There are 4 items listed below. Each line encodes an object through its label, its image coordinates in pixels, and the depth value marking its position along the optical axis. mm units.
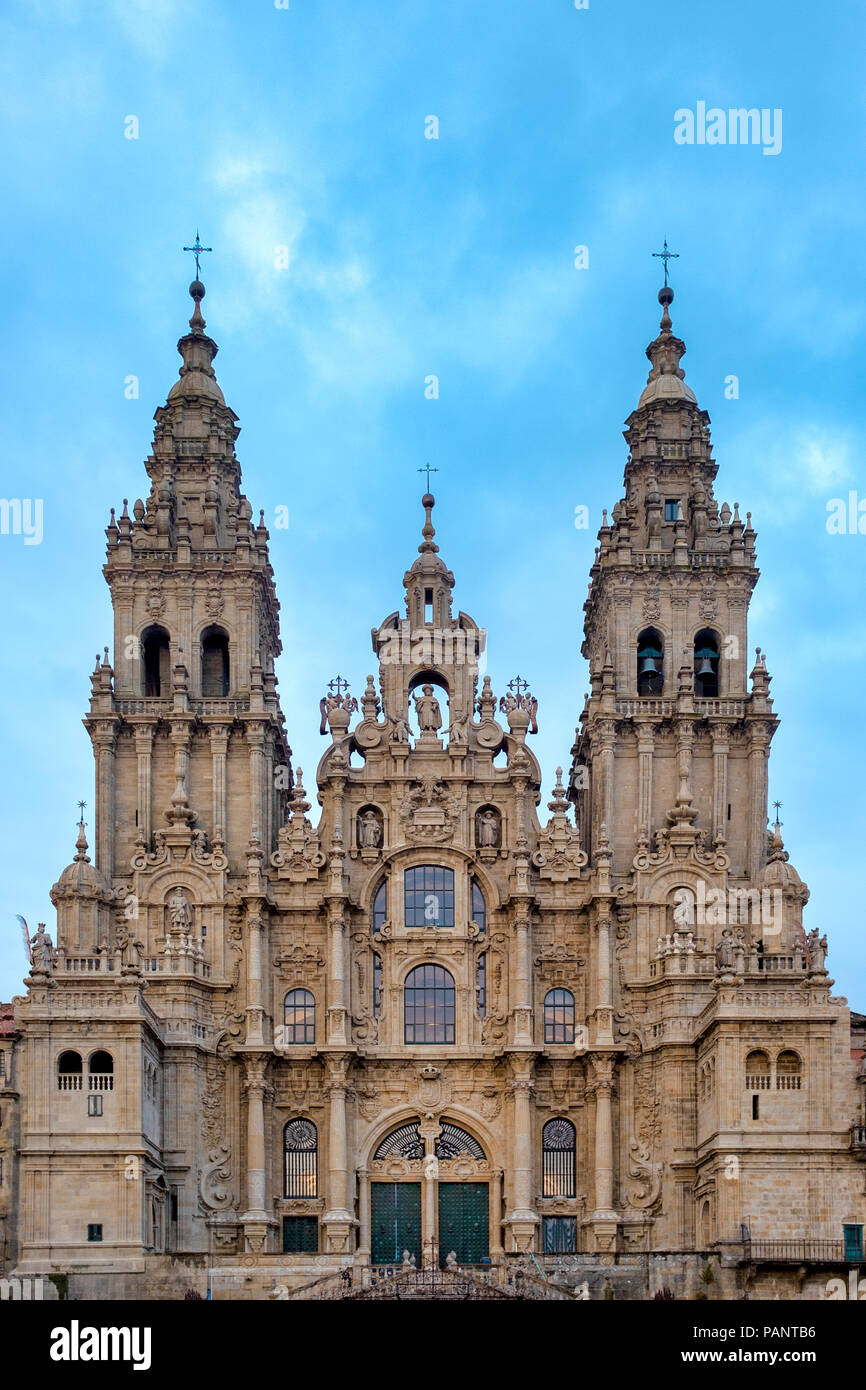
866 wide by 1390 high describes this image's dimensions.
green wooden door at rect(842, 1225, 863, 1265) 57906
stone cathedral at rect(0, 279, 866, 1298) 59688
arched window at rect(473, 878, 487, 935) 69188
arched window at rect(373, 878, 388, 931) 69062
